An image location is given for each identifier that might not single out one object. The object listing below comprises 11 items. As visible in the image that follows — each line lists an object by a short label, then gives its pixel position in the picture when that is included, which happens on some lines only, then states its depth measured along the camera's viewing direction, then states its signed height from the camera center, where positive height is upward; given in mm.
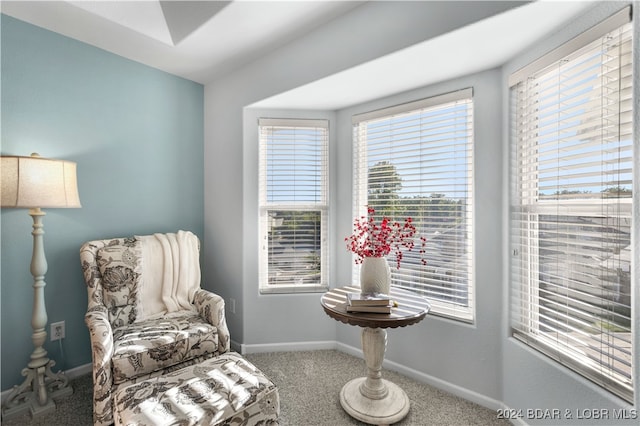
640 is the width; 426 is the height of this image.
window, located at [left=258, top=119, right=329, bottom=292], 2689 +53
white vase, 1899 -425
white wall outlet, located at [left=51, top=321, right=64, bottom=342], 2117 -865
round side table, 1617 -953
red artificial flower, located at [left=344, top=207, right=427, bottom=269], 1917 -226
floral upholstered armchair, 1641 -705
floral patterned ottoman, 1217 -840
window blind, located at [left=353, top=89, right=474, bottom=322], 2023 +188
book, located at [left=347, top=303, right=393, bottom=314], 1668 -561
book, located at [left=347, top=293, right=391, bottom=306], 1682 -522
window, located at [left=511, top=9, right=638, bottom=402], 1222 +24
